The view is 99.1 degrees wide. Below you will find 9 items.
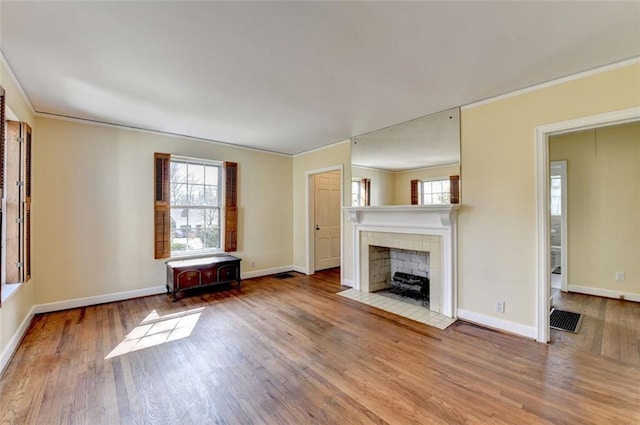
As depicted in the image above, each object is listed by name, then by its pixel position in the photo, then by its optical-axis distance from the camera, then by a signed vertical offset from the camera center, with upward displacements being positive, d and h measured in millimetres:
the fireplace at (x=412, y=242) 3311 -421
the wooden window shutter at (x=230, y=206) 4934 +133
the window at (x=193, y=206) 4215 +131
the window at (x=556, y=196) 4908 +276
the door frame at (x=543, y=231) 2645 -194
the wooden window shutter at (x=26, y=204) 2800 +112
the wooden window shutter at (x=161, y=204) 4184 +151
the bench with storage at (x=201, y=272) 4010 -917
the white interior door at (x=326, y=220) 5859 -154
